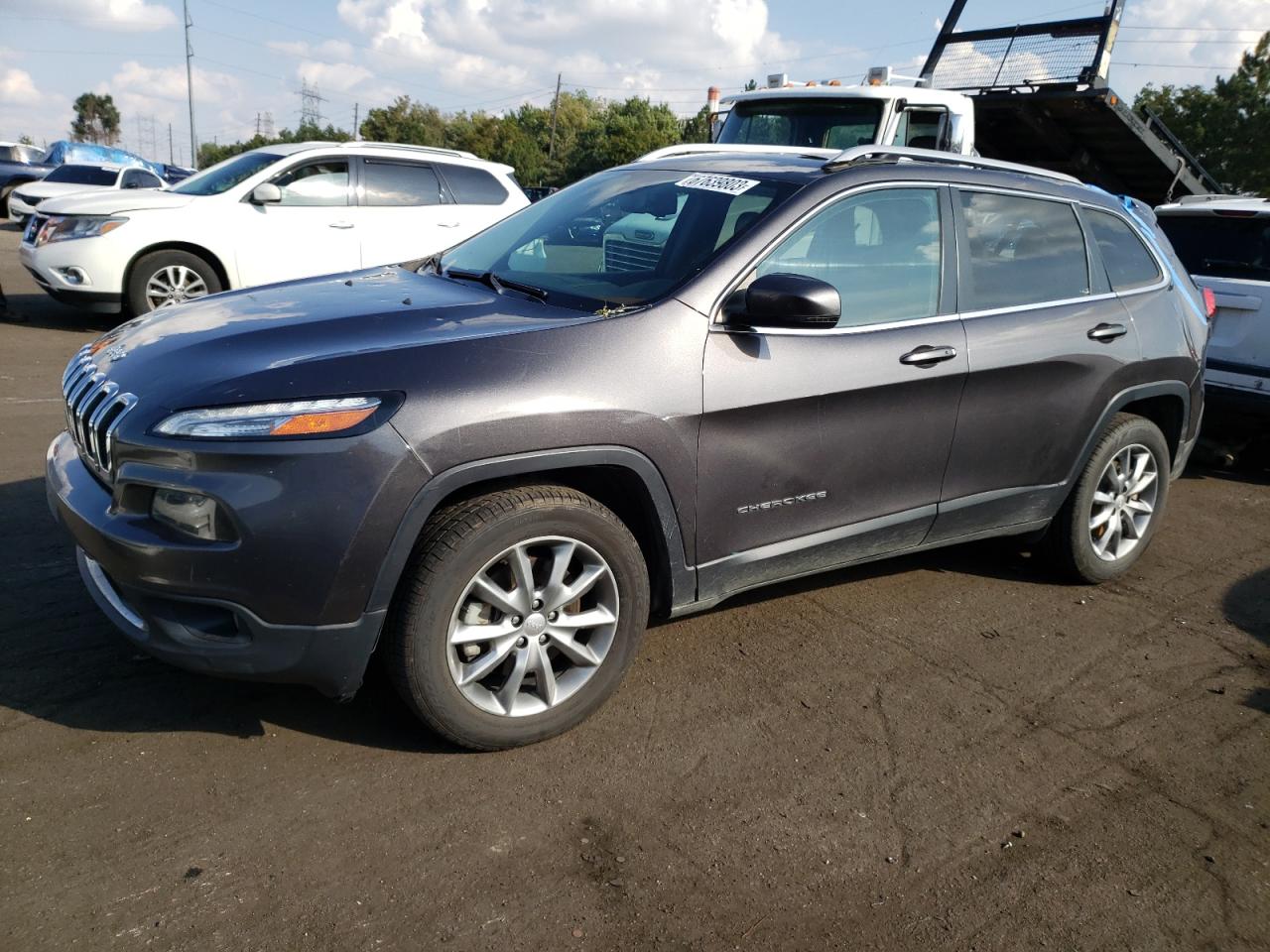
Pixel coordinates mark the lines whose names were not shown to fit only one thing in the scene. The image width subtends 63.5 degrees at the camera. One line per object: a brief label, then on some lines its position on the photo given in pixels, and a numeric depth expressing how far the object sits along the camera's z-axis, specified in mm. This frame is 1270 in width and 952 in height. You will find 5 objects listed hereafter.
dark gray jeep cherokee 2723
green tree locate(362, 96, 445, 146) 81812
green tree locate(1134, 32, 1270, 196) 36875
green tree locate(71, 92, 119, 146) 107125
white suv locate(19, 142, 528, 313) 8977
